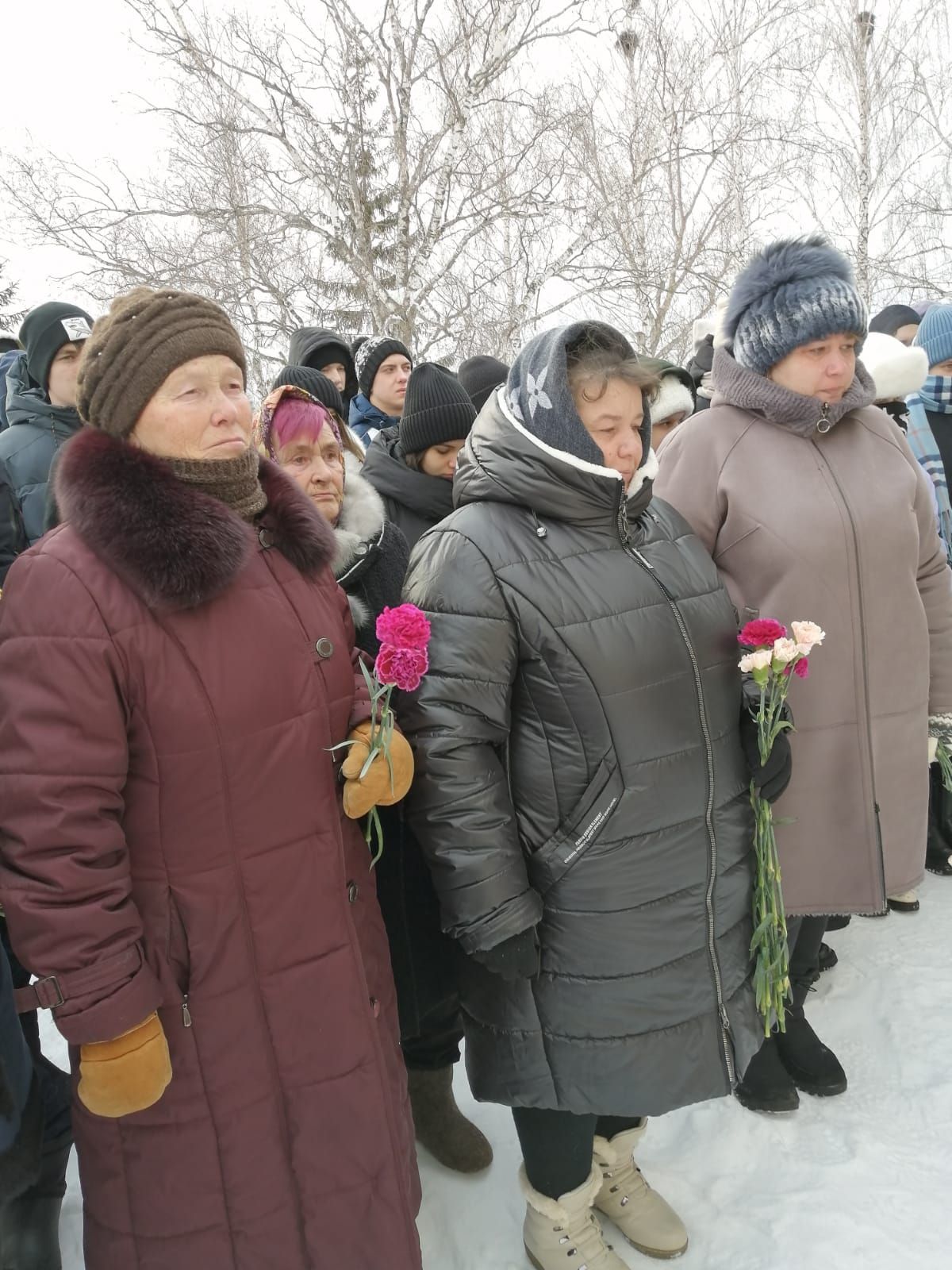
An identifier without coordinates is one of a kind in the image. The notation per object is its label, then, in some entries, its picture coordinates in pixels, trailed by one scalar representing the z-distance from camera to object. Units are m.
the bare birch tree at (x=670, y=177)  14.45
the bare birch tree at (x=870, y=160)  15.61
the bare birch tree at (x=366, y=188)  11.63
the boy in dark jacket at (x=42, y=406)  3.40
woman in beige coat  2.26
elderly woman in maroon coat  1.31
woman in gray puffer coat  1.67
